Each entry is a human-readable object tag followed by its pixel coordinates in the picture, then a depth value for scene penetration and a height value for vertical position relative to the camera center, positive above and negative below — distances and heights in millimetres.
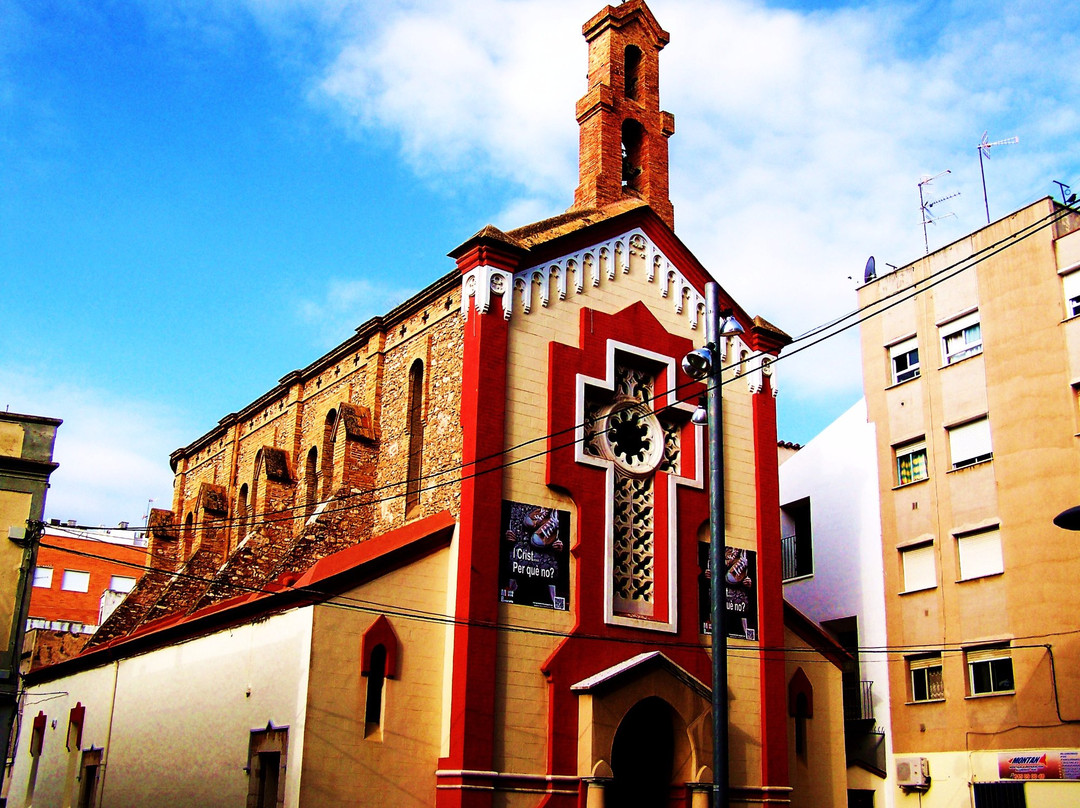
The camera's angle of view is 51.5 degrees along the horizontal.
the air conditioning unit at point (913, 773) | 24453 +82
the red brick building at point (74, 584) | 49906 +7707
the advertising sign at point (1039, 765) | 21641 +274
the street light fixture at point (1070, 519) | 12234 +2741
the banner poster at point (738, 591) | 21359 +3379
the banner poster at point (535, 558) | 18938 +3451
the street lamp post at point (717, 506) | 12969 +3115
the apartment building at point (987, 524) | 22625 +5358
